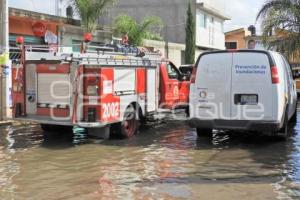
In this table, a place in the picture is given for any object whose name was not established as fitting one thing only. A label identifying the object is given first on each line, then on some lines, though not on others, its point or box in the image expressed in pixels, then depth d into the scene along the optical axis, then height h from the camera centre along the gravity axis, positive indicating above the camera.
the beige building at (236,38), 69.69 +6.44
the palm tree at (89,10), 23.86 +3.46
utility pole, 14.20 +1.20
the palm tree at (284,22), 26.72 +3.28
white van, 10.56 -0.08
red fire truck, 10.68 -0.04
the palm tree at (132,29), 28.28 +3.11
